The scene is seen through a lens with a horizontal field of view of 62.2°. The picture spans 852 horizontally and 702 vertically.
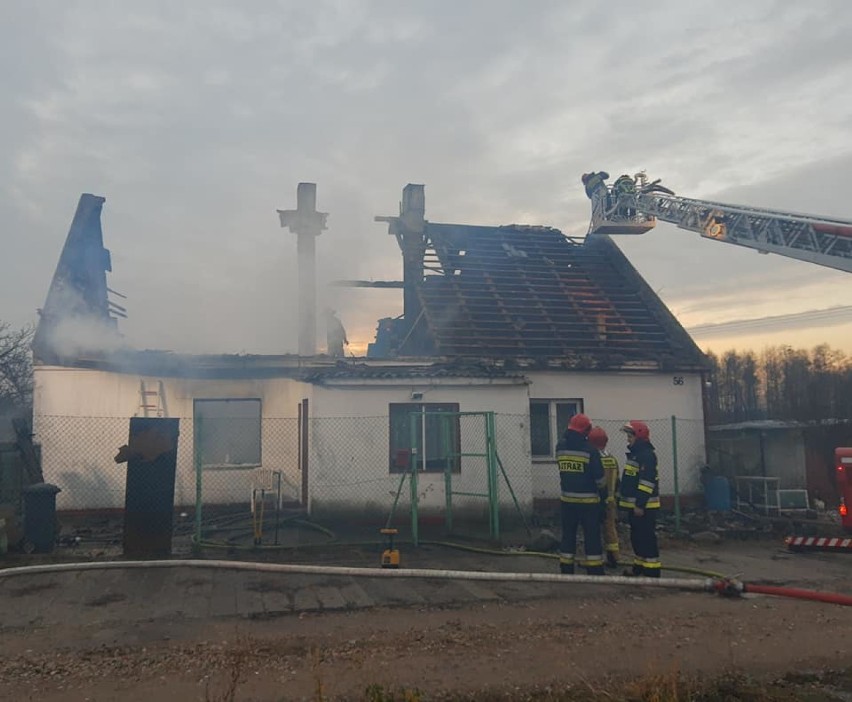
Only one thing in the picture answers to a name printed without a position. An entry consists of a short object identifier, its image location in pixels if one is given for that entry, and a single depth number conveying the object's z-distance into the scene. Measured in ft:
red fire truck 33.58
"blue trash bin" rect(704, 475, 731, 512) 46.78
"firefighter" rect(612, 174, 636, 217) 58.23
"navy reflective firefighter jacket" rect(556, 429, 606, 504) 26.50
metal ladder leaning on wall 45.39
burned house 41.11
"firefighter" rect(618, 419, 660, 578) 26.18
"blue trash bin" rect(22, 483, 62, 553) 30.60
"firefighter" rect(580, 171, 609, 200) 61.57
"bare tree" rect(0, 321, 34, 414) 92.22
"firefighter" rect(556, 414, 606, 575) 26.20
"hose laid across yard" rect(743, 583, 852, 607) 22.70
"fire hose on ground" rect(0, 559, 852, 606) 23.64
